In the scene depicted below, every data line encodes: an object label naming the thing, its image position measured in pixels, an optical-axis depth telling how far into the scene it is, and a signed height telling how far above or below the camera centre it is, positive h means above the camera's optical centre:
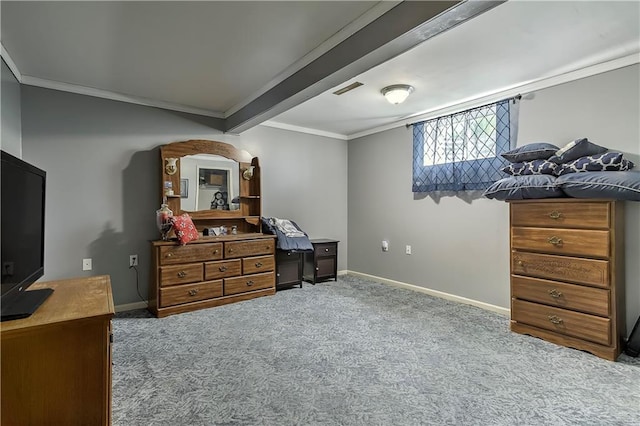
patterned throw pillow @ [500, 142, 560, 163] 2.68 +0.51
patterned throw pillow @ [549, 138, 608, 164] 2.46 +0.48
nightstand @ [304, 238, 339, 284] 4.53 -0.71
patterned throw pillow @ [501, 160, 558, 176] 2.61 +0.37
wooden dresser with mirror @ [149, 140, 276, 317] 3.27 -0.29
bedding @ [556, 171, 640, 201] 2.14 +0.19
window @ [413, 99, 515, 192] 3.32 +0.73
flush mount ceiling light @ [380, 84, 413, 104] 3.12 +1.19
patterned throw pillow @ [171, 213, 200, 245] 3.29 -0.17
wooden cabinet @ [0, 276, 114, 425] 1.15 -0.58
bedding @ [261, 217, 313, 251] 4.07 -0.29
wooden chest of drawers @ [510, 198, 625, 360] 2.28 -0.47
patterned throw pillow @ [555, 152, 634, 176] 2.29 +0.35
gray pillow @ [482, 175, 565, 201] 2.50 +0.19
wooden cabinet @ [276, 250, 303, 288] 4.14 -0.73
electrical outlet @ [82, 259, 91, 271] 3.23 -0.52
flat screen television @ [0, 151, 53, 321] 1.22 -0.10
